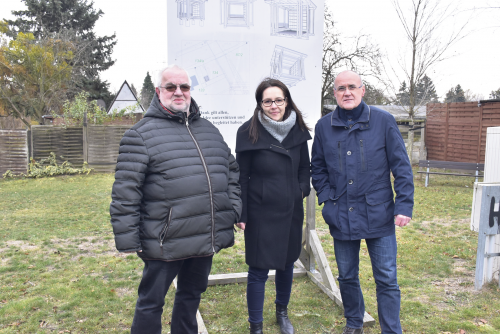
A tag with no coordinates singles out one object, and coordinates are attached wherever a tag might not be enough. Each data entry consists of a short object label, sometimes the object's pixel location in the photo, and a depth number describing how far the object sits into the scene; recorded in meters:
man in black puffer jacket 2.11
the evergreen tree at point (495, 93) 26.40
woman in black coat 2.65
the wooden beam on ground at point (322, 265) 3.55
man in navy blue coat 2.46
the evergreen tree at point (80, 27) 24.95
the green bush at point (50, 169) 11.95
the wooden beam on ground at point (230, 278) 3.89
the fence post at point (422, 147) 15.00
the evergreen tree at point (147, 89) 46.66
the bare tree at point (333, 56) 15.75
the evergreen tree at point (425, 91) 13.06
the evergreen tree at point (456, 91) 31.15
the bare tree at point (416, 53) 12.01
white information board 3.21
